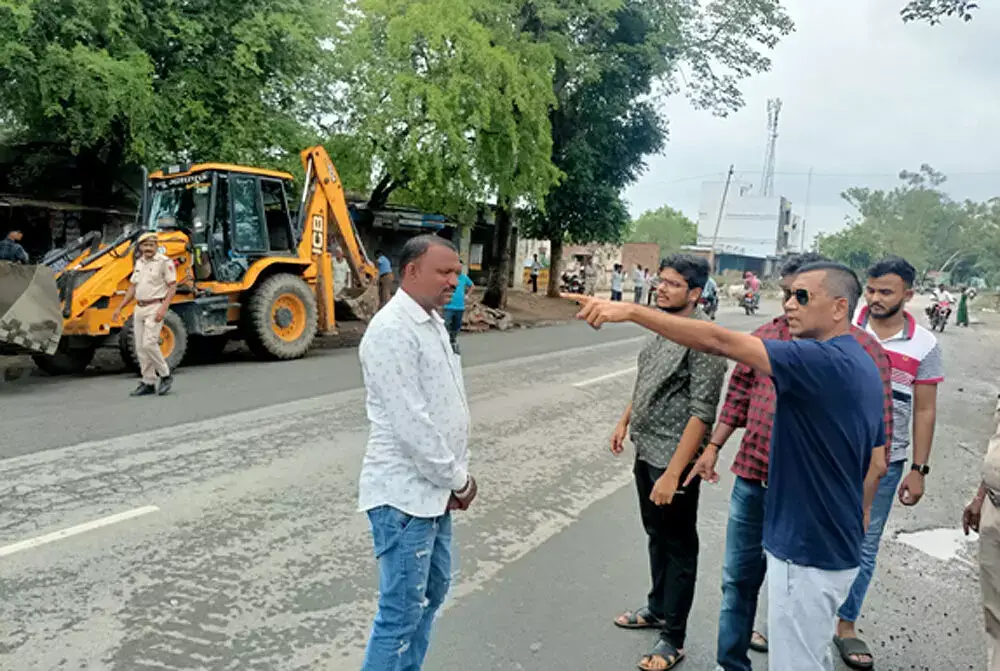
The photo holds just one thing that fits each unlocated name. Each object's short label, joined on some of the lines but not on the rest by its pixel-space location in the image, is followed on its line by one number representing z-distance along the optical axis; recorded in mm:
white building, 77375
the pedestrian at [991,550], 2449
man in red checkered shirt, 3084
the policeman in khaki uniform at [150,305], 8227
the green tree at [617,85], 21094
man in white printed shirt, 2486
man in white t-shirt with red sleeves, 3584
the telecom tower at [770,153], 56700
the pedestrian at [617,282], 26984
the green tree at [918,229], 79062
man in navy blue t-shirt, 2270
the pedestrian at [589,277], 31588
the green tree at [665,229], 94850
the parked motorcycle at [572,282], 32356
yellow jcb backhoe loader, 9328
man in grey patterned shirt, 3131
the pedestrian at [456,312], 11750
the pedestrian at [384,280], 17391
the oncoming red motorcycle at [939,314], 24966
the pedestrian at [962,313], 29891
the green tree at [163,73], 11078
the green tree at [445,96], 15102
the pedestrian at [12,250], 13250
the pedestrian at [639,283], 28719
